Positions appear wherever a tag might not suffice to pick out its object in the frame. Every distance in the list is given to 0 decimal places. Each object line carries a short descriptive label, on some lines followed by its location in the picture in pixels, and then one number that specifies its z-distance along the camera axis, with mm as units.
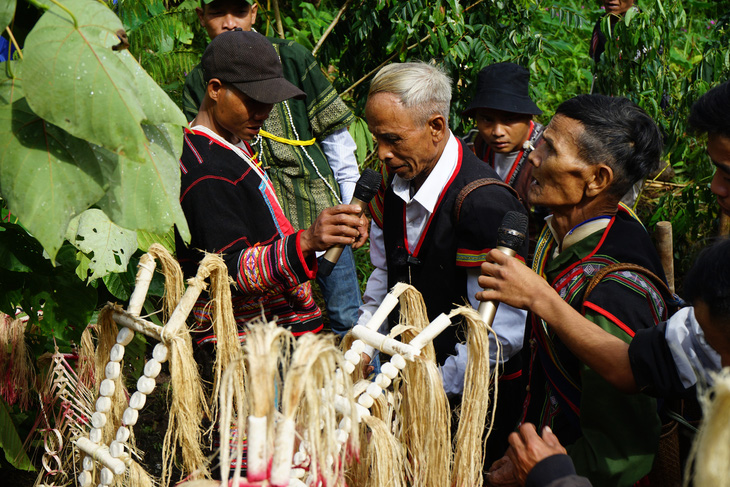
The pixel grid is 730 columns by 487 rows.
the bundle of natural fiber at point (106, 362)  1562
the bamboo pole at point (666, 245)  3777
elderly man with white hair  2086
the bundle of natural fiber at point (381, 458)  1305
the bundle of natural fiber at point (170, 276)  1558
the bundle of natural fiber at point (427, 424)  1403
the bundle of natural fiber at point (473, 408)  1408
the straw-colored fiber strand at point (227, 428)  1052
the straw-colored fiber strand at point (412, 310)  1566
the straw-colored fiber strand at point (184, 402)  1416
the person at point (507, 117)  3371
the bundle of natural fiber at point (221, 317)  1555
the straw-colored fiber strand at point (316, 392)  996
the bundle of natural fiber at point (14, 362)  2264
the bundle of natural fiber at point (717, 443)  837
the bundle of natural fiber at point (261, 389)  980
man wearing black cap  2068
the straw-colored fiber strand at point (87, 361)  1726
